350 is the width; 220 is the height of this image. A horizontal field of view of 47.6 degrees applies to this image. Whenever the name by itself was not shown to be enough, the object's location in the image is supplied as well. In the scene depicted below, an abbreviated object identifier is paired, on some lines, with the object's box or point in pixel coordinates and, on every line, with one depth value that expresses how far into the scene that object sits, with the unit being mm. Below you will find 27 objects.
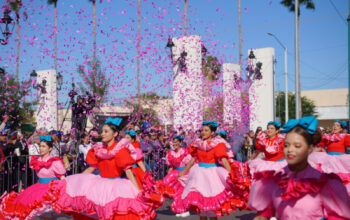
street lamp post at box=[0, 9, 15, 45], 10234
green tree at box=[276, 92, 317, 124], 62875
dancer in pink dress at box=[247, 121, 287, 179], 8180
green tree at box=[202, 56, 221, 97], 17859
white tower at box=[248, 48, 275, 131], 19344
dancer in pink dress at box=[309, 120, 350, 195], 9727
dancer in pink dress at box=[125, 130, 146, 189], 6188
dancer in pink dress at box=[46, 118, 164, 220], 5391
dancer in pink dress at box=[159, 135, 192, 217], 9094
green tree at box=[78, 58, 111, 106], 13197
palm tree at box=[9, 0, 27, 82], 10641
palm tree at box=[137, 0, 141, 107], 30738
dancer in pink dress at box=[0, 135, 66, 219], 6445
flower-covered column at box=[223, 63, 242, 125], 17875
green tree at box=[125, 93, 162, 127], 13938
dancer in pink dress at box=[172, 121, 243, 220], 6844
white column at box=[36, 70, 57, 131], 17000
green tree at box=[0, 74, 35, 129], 16656
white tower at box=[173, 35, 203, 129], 14938
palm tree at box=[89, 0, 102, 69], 35488
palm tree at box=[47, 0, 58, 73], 35750
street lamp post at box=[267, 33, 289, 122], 32125
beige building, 64625
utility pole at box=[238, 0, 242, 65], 32312
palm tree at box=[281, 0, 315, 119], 18672
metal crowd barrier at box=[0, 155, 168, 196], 10008
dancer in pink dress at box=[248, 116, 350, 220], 3078
